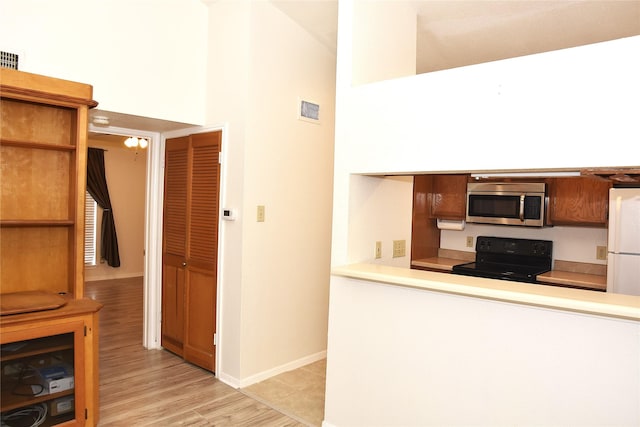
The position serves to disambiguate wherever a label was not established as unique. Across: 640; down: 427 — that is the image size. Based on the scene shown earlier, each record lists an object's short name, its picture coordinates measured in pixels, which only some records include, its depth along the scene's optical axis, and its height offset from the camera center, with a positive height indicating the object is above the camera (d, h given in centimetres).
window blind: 762 -56
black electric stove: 405 -48
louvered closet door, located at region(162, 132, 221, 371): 373 -39
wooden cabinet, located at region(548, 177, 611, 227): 380 +11
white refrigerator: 337 -20
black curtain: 750 -2
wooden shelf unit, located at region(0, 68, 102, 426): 254 -25
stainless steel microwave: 409 +9
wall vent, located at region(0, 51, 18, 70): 278 +87
